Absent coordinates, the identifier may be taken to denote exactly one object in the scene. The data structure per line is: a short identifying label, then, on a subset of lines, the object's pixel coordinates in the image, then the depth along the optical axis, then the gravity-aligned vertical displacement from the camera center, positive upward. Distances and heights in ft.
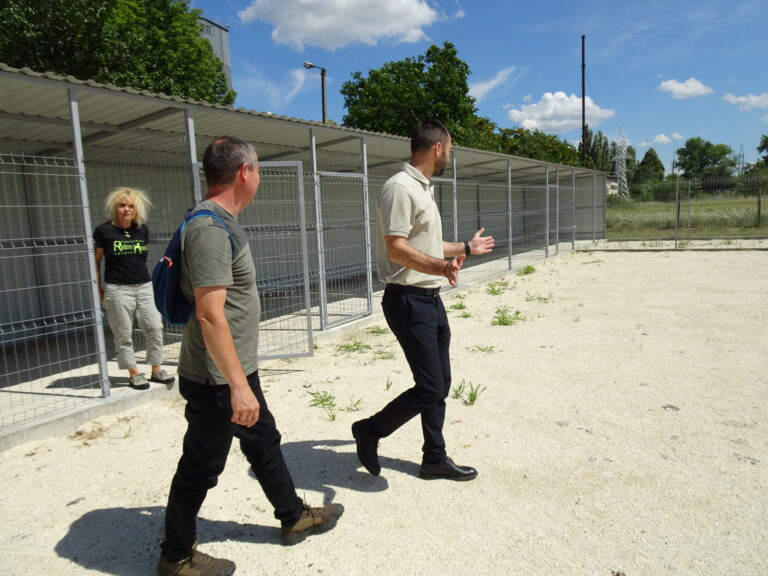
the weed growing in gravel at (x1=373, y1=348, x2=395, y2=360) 18.39 -4.60
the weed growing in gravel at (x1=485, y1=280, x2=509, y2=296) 31.63 -4.38
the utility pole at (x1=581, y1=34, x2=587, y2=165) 91.29 +20.22
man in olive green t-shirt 6.04 -1.61
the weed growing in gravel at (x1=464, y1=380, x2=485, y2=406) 13.65 -4.63
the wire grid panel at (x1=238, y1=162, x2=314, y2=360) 17.38 -2.30
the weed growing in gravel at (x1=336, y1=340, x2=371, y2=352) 19.72 -4.58
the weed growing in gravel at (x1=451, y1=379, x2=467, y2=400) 14.16 -4.61
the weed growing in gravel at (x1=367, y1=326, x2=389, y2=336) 22.12 -4.51
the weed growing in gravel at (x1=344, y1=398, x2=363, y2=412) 13.61 -4.68
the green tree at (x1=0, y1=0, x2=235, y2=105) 36.76 +14.82
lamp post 62.90 +18.45
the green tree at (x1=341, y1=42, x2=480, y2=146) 71.26 +16.79
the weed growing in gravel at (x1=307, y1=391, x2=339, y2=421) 13.48 -4.68
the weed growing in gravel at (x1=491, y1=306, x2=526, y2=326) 23.11 -4.53
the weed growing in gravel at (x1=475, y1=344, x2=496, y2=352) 18.94 -4.64
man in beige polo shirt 8.48 -0.80
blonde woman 14.46 -1.12
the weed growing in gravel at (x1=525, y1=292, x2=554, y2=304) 27.99 -4.44
